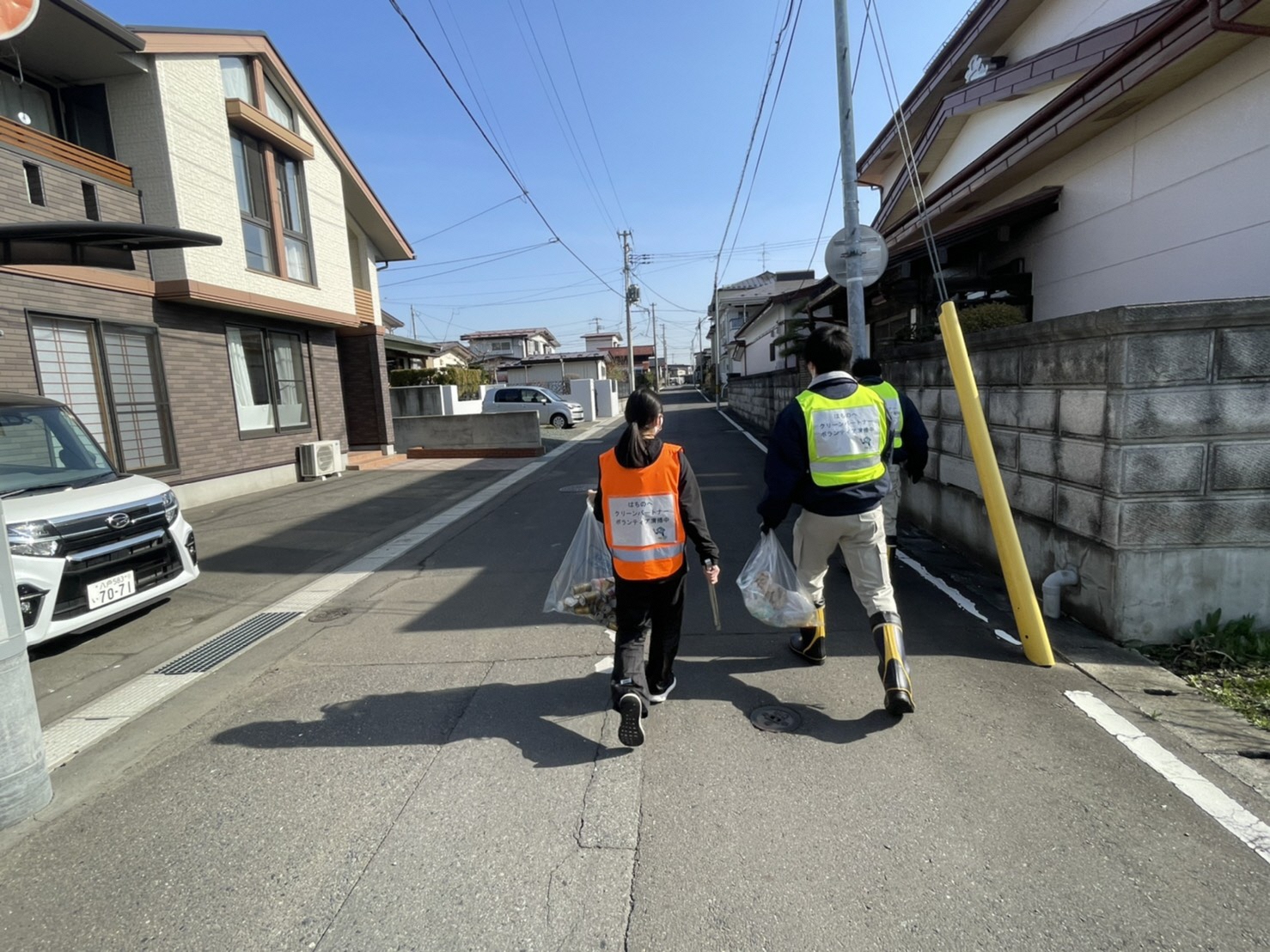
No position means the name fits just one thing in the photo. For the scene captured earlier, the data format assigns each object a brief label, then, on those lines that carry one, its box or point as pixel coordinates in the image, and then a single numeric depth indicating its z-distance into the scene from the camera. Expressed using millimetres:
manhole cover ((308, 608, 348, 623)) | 5152
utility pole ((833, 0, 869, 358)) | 6531
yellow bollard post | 3639
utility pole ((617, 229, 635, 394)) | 34000
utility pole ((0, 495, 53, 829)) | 2709
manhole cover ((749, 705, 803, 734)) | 3148
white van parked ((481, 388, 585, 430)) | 24750
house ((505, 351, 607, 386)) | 44719
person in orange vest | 3086
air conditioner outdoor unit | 12180
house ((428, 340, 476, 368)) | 39562
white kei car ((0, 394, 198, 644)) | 4133
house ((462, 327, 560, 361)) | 61219
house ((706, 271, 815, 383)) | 50062
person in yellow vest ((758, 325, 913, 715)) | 3266
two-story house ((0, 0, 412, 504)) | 8023
